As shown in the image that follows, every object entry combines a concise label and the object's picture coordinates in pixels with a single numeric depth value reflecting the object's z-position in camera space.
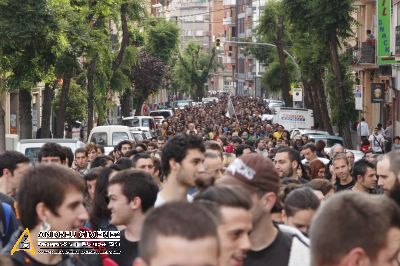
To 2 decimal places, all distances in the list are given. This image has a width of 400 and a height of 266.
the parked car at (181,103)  109.86
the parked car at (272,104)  82.30
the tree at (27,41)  31.38
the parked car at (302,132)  36.06
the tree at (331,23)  37.50
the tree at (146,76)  72.69
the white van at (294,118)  51.81
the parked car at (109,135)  35.46
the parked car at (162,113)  73.06
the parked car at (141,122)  55.31
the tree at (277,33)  62.46
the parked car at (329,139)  33.56
